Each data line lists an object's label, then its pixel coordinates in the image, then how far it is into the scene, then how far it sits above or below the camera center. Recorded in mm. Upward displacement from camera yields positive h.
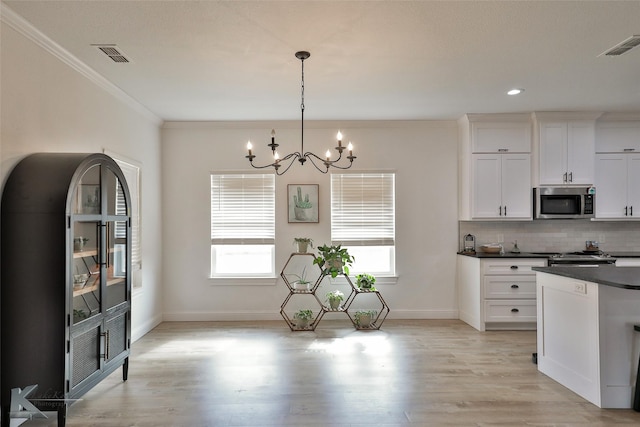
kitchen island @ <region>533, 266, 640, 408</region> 2877 -880
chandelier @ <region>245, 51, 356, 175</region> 3133 +591
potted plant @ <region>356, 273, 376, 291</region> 5152 -849
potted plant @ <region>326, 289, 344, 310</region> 5098 -1064
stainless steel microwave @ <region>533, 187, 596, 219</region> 5148 +183
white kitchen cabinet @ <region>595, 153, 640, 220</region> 5250 +410
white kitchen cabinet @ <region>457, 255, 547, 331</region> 4926 -913
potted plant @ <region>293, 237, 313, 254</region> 5211 -355
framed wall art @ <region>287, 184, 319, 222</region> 5469 +191
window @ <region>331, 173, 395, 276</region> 5508 +66
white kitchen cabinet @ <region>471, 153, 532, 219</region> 5203 +397
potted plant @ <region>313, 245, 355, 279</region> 4961 -550
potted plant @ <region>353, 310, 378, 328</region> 4977 -1278
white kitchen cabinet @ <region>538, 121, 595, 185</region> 5148 +818
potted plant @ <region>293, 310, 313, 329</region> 4969 -1273
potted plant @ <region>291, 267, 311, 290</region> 5191 -855
